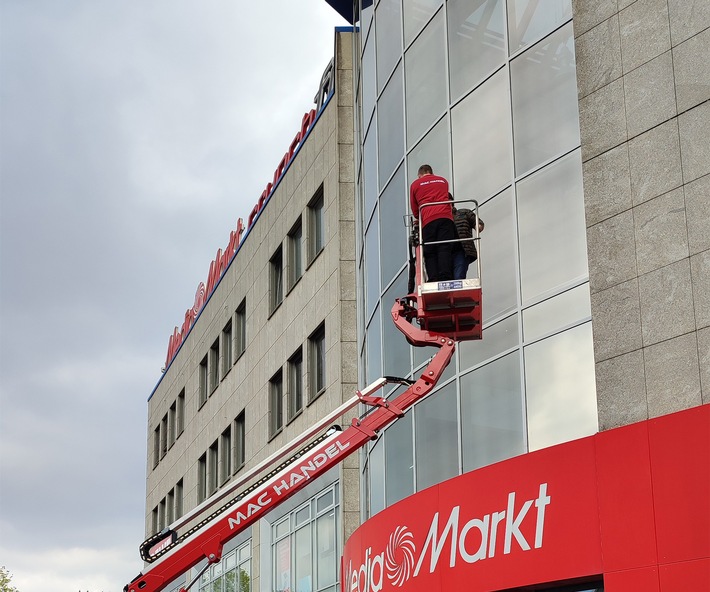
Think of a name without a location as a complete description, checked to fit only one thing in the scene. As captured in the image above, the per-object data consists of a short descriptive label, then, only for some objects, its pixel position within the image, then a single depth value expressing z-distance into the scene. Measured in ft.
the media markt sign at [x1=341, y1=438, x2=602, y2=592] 41.34
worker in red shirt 42.47
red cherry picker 39.17
